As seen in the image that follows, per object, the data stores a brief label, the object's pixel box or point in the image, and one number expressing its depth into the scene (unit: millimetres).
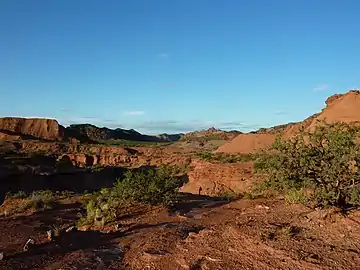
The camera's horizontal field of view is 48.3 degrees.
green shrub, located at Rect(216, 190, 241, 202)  18236
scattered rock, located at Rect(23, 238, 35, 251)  8562
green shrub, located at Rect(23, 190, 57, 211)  15375
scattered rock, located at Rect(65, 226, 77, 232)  10112
